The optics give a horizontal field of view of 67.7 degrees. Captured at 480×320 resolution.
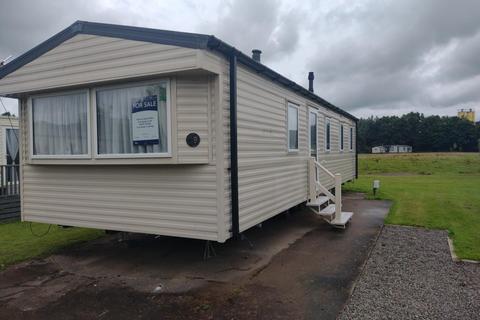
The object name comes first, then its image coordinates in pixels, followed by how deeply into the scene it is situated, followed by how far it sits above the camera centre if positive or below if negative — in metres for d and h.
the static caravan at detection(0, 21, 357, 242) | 4.69 +0.31
